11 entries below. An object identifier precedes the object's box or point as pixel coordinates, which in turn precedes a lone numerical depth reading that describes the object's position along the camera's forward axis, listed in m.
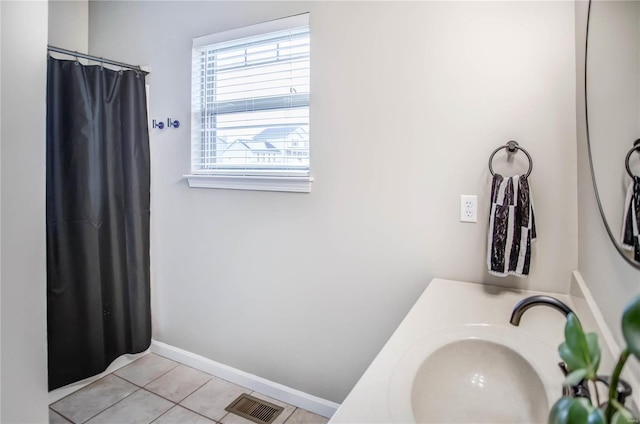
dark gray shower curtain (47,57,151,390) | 2.18
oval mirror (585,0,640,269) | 0.67
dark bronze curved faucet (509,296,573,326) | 0.84
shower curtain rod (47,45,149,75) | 2.14
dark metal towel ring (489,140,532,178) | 1.50
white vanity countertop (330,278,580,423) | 0.78
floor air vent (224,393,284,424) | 2.03
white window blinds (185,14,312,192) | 2.08
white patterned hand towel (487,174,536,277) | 1.42
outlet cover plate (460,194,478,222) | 1.64
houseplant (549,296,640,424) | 0.26
